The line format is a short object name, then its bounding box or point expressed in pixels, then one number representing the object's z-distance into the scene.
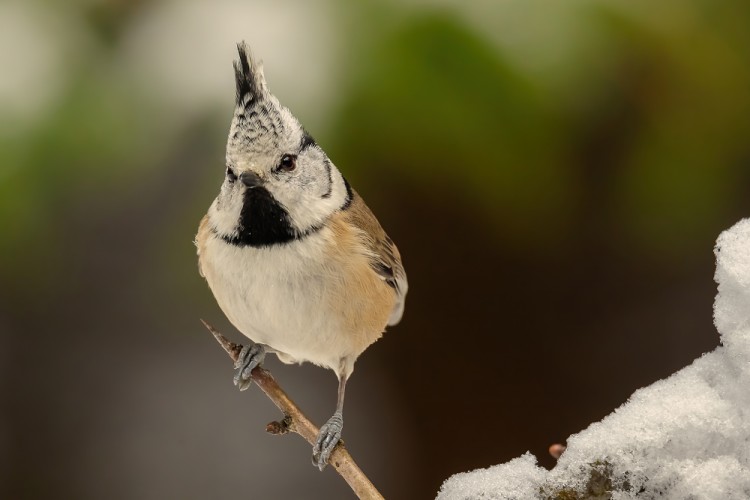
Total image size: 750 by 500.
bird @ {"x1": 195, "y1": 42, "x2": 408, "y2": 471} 2.58
